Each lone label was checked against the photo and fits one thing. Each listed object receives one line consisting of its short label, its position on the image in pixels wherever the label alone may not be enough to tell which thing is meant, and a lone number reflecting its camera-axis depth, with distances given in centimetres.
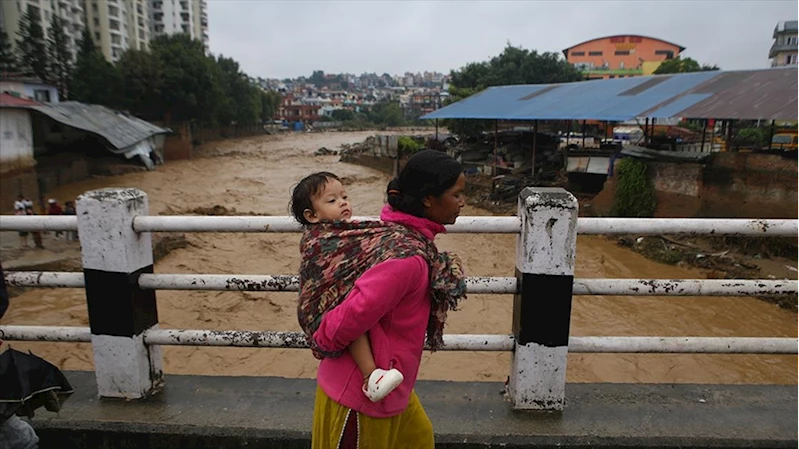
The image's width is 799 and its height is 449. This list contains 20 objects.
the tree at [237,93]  4994
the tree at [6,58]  3744
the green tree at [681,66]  5350
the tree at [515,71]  3866
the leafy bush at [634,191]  1396
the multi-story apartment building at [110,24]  5778
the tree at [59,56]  4125
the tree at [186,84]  3494
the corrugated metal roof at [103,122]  2084
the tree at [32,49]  4022
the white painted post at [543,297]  215
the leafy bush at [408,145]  2860
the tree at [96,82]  3369
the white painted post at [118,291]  229
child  156
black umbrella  178
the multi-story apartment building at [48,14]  4381
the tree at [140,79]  3347
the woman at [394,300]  138
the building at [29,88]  2895
